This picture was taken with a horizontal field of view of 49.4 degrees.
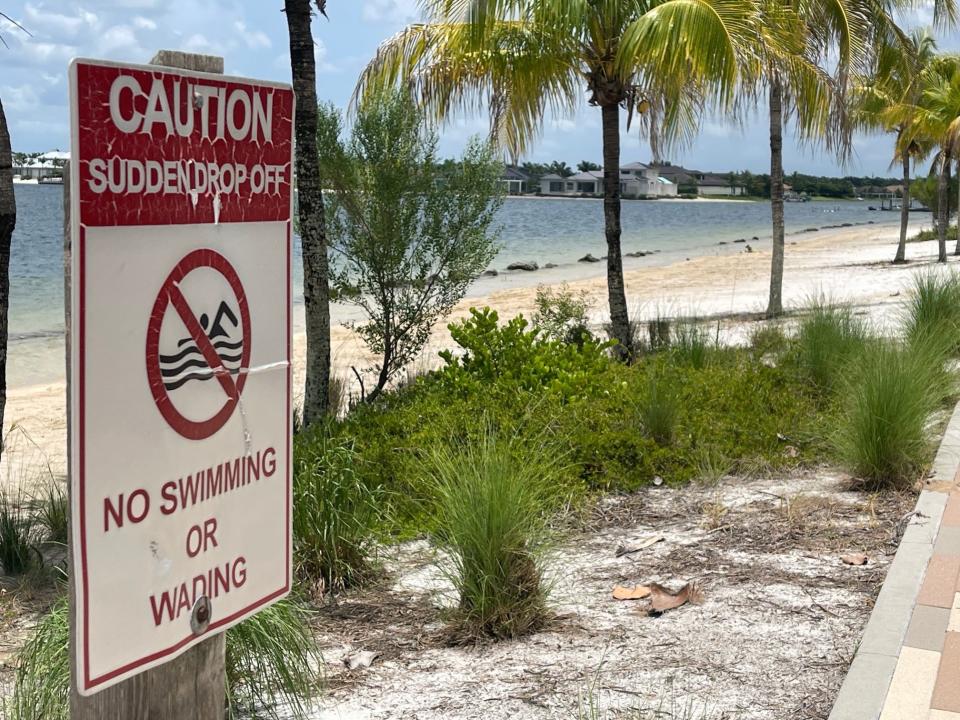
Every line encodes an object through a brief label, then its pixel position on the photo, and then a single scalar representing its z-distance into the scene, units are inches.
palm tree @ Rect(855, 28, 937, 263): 637.3
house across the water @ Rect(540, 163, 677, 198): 5241.1
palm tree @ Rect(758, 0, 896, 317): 501.0
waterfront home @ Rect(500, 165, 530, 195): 4649.9
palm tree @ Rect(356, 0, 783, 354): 408.8
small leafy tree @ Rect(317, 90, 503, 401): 405.4
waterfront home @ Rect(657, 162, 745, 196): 6127.0
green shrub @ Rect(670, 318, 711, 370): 383.9
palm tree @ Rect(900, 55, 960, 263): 1040.8
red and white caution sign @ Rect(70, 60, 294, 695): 67.0
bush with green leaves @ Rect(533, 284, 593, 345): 486.6
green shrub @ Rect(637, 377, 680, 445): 283.9
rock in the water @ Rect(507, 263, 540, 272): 1462.8
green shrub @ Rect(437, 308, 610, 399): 337.4
